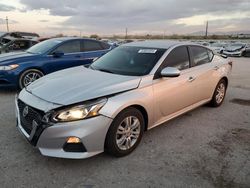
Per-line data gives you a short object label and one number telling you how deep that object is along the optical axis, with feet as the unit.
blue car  16.62
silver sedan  7.56
